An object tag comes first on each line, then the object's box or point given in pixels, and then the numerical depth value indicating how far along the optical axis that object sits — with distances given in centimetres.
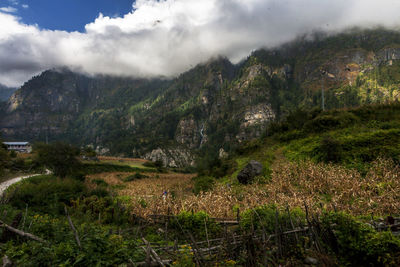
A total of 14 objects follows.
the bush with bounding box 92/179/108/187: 2946
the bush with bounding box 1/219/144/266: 468
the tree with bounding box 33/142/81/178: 3391
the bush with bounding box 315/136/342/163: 1742
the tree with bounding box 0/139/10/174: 3056
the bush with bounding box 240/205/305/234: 709
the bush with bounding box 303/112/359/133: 2330
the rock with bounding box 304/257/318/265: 573
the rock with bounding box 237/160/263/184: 1909
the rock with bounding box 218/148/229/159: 14491
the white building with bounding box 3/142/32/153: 12438
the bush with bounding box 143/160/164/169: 7302
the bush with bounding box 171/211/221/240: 897
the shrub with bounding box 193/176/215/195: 2027
